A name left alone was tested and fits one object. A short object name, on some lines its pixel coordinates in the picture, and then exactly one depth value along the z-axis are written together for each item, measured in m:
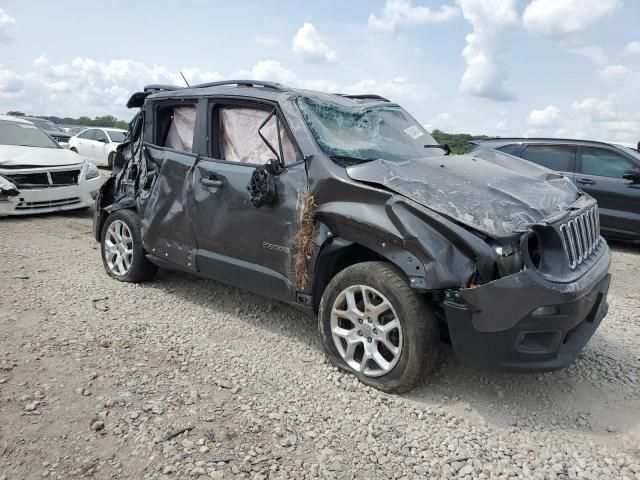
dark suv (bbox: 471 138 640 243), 7.58
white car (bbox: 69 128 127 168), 16.97
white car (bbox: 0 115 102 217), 7.68
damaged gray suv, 2.87
